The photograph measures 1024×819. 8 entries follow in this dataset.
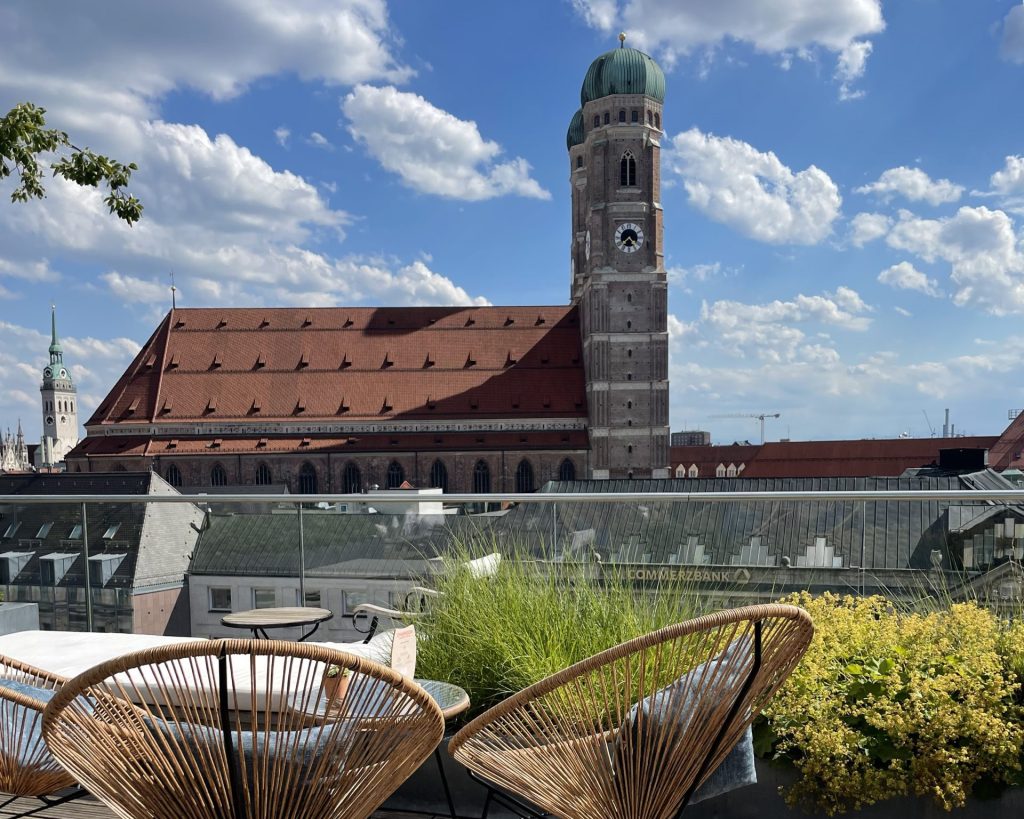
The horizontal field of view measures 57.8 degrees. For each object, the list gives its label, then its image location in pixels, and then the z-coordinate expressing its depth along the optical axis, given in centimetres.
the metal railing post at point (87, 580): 469
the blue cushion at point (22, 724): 253
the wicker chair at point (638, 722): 200
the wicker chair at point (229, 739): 184
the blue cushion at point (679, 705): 204
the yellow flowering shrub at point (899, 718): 262
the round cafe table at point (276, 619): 397
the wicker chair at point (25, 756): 253
